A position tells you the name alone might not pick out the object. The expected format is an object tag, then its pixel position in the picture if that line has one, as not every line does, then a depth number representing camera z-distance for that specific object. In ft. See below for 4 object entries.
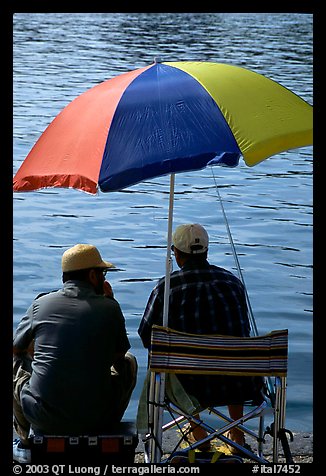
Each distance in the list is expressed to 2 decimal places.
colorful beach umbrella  28.91
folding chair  29.71
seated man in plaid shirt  31.35
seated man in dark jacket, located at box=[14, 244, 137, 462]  29.96
